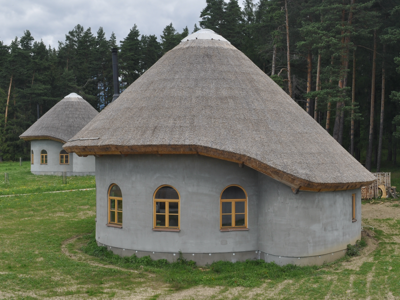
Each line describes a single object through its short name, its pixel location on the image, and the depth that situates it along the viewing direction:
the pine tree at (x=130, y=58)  67.25
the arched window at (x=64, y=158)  41.74
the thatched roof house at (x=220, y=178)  13.54
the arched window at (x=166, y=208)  14.31
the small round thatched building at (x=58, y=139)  40.50
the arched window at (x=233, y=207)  14.27
